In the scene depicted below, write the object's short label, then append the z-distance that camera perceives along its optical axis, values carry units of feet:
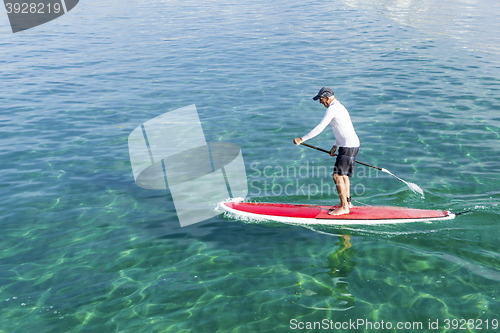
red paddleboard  27.20
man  25.57
